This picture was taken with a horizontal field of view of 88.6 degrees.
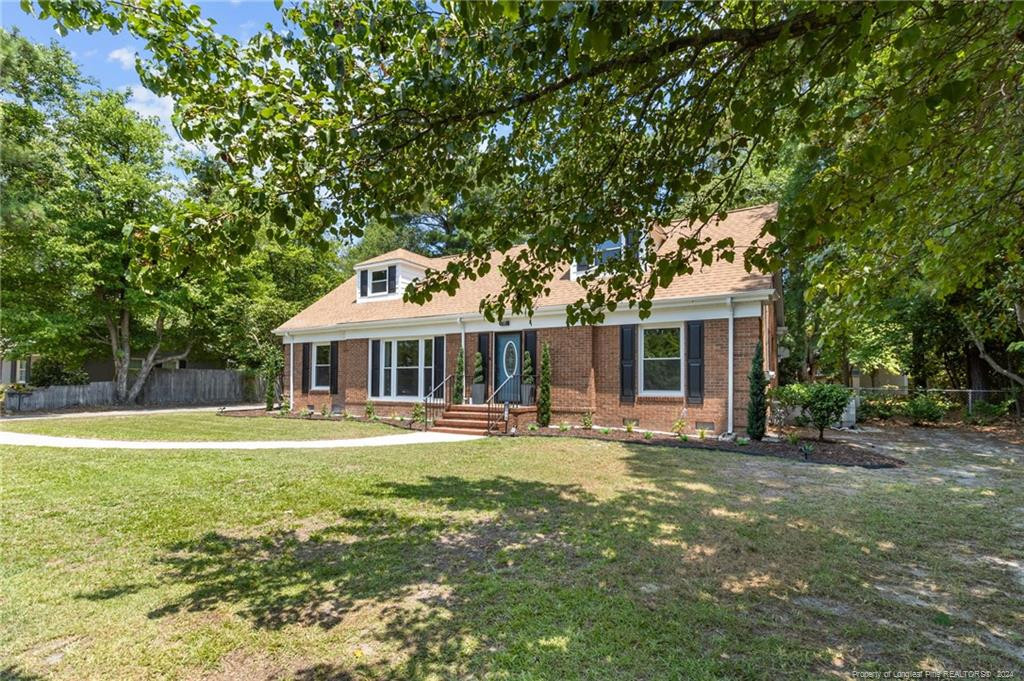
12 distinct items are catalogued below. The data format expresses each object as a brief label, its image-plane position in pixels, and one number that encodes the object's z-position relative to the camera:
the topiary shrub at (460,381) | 15.03
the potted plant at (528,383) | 14.06
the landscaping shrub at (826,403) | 10.27
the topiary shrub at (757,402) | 10.78
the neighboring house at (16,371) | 24.05
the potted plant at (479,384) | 14.65
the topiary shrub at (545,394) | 13.45
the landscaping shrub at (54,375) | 20.90
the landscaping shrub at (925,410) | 15.80
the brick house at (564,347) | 11.77
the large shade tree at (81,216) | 18.42
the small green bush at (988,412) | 15.95
